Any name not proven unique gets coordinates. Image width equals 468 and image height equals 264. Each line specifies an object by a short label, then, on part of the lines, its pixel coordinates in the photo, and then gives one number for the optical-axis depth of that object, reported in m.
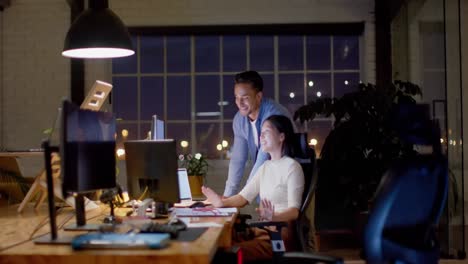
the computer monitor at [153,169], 3.15
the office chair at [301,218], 3.14
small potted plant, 4.93
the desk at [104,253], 2.04
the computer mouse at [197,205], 3.69
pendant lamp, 4.11
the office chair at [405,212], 2.17
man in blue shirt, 4.23
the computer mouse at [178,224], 2.55
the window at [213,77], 7.40
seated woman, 3.40
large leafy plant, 5.80
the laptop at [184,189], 4.08
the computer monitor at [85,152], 2.31
